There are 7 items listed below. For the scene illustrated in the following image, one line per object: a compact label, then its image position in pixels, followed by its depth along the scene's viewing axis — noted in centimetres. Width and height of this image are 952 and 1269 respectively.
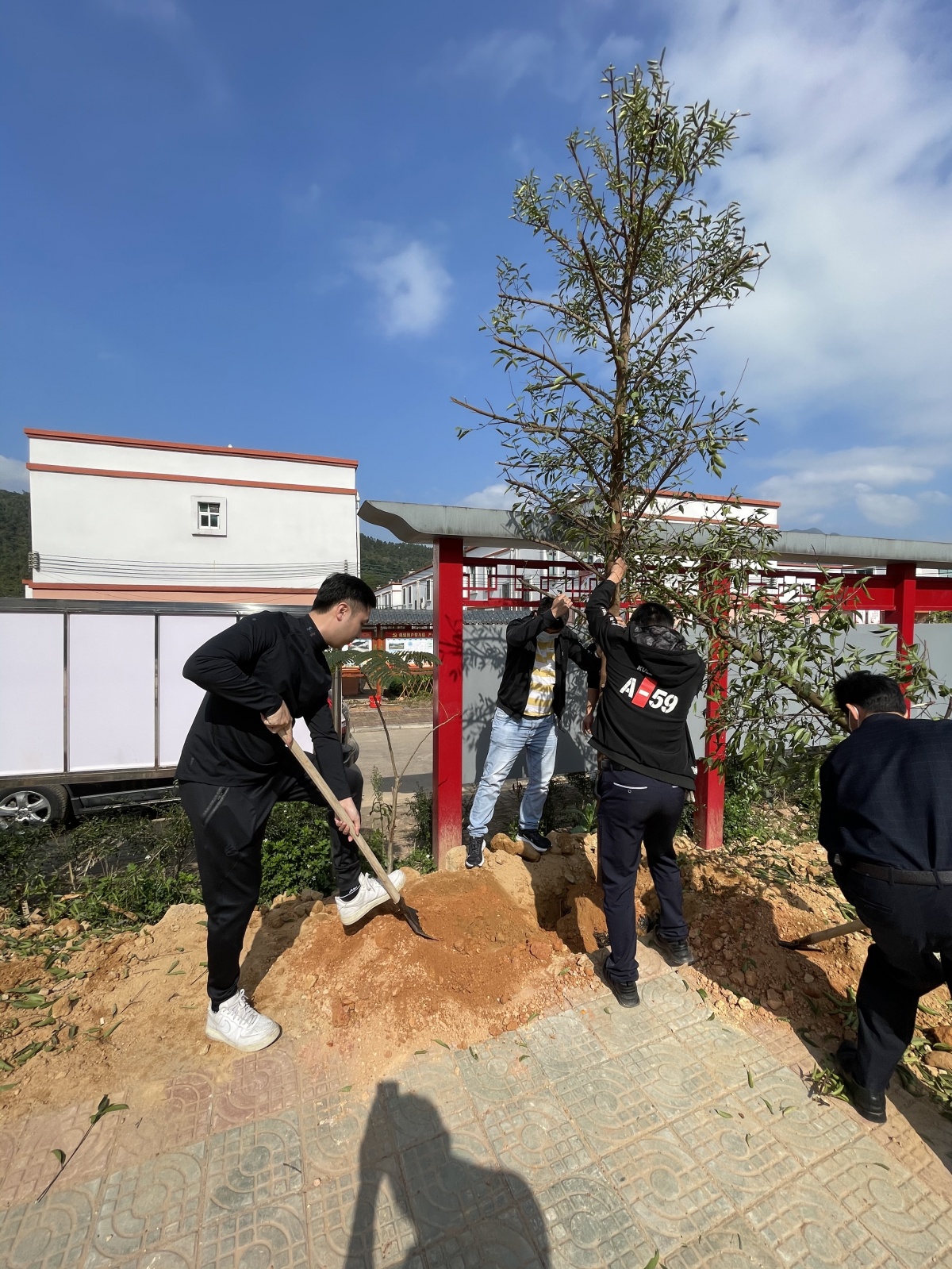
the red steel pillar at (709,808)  477
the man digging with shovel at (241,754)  225
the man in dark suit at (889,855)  186
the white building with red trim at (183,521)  1738
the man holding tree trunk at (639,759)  258
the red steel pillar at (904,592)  539
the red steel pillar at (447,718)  425
